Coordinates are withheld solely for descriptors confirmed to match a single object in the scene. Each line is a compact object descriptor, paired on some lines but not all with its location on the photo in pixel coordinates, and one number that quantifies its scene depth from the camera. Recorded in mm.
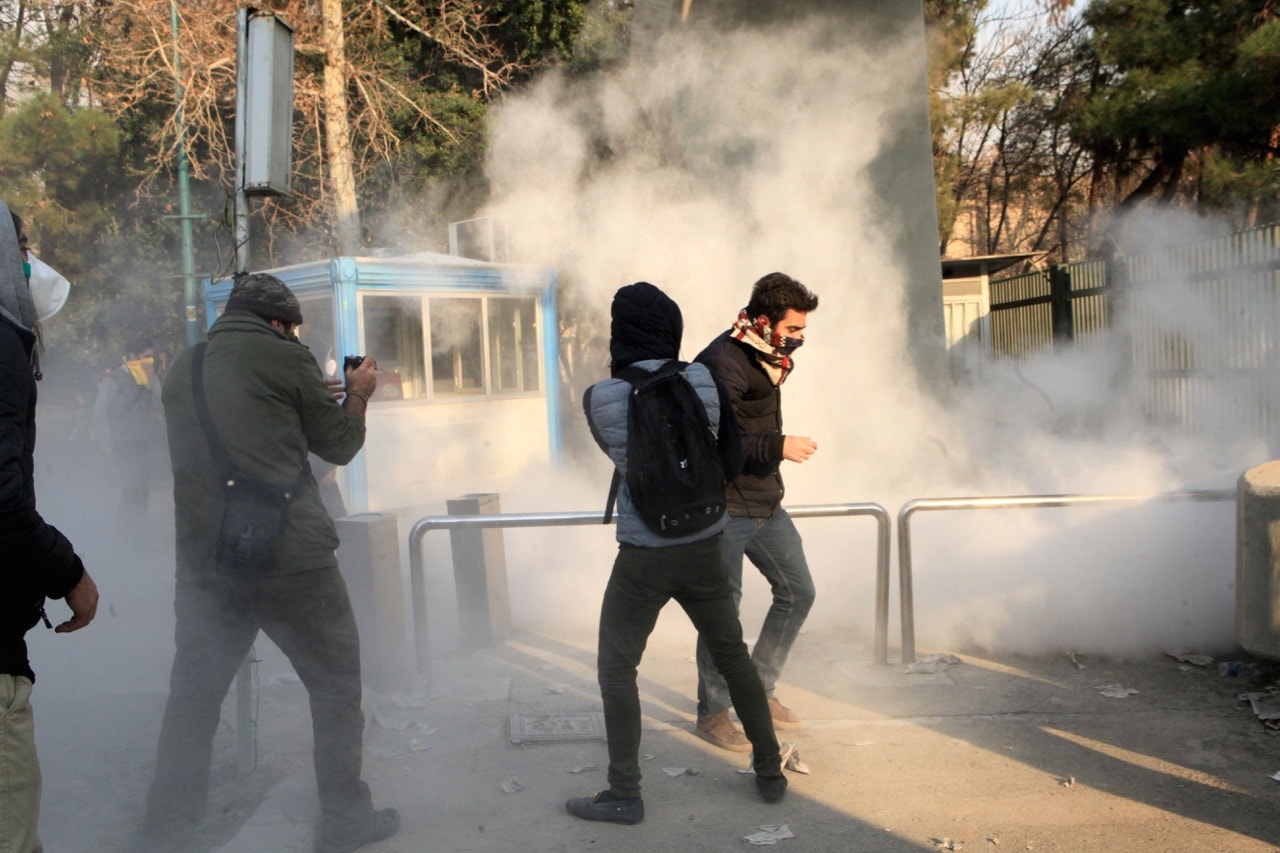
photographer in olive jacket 2883
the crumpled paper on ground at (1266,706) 3816
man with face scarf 3525
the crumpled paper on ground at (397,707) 4008
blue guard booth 8523
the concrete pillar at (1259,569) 3000
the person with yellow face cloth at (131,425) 8492
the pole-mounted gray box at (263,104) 3787
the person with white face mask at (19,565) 1839
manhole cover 3830
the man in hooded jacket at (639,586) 3084
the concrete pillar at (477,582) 4949
